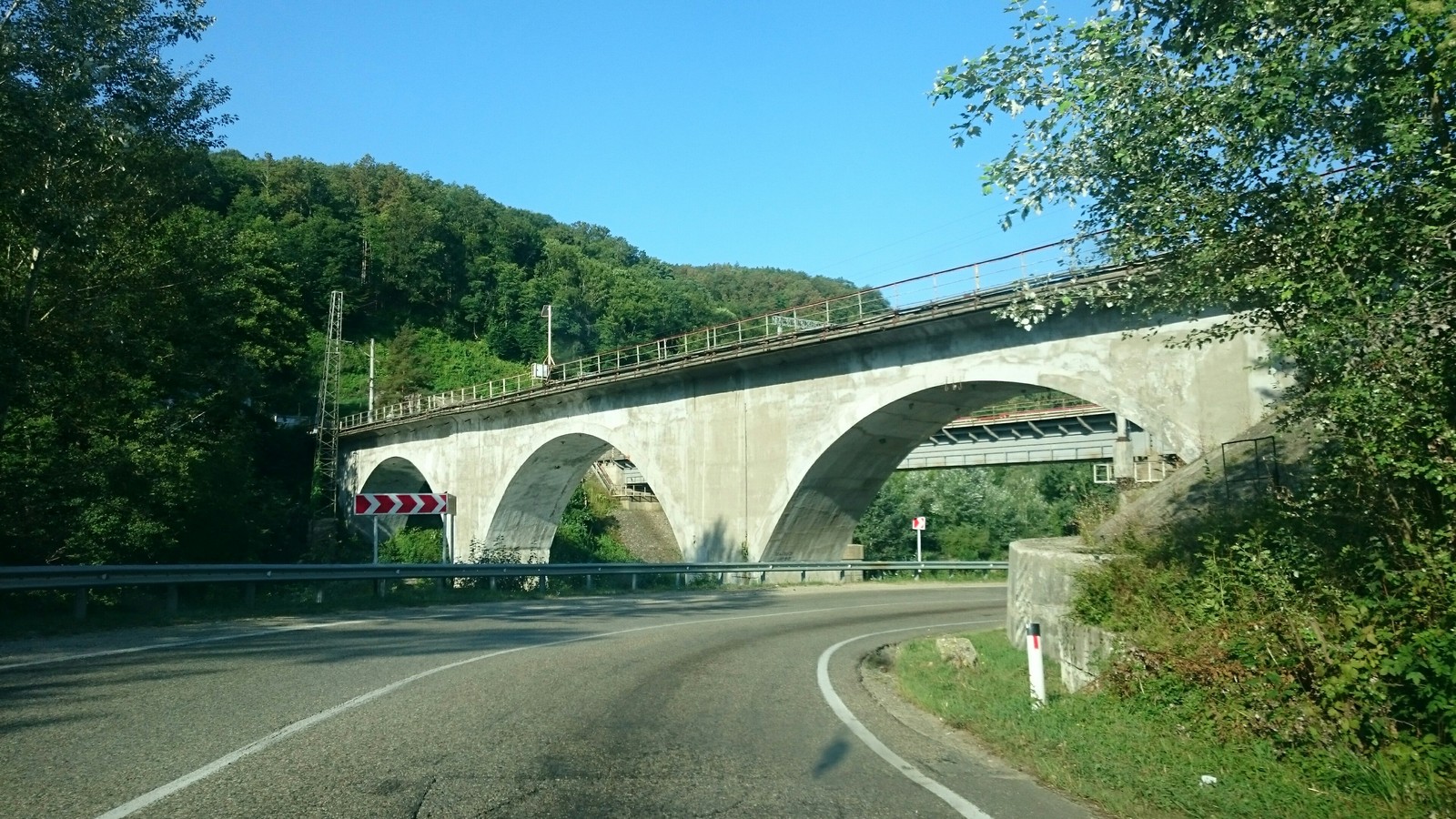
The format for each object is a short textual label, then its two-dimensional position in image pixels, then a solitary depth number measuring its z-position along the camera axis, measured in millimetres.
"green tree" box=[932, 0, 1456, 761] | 6398
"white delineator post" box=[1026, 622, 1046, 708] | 8766
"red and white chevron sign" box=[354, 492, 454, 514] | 22688
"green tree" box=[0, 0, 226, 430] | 15234
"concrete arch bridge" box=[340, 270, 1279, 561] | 21828
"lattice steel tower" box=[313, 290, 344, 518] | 59344
